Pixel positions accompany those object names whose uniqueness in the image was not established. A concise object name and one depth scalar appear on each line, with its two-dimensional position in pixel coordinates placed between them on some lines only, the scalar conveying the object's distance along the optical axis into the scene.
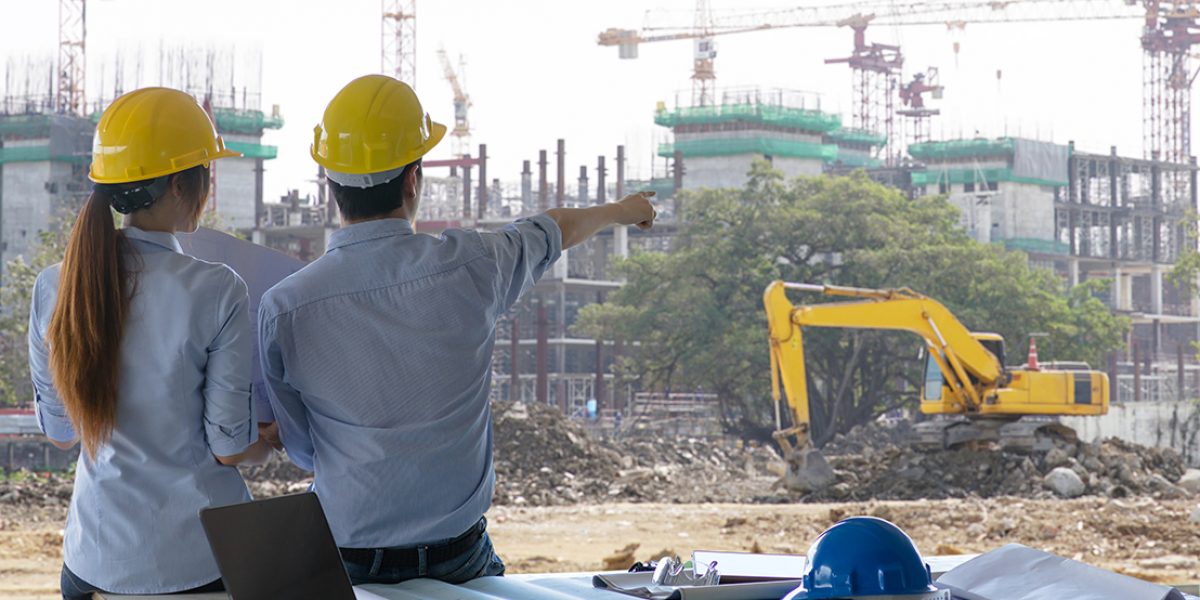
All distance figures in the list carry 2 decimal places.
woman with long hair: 8.37
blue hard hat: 7.99
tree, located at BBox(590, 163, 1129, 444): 72.16
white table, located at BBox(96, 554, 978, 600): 8.42
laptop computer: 8.08
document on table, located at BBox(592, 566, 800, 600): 8.49
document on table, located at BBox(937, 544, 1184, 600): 8.27
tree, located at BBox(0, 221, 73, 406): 64.42
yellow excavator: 41.38
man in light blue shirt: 8.52
